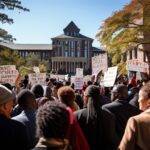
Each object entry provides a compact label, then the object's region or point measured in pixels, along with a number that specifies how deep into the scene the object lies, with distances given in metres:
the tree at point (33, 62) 54.93
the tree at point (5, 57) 25.59
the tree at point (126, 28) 17.08
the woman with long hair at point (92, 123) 3.24
